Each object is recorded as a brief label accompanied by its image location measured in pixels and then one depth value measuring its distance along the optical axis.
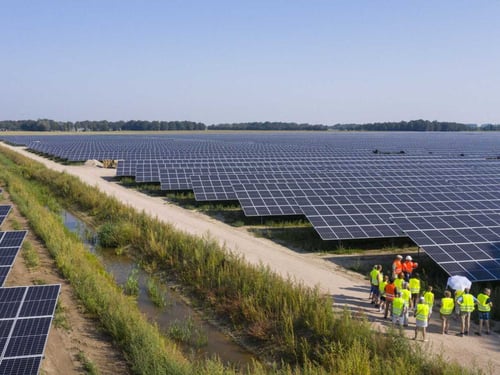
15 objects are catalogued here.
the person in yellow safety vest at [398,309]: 11.26
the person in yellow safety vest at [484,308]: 11.30
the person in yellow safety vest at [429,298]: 11.43
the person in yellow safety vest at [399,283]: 12.05
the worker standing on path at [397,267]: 13.72
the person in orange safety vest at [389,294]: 12.12
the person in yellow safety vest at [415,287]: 12.73
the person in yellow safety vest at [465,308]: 11.23
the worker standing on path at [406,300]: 11.36
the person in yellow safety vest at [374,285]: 12.91
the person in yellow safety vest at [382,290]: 12.52
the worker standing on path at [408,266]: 13.99
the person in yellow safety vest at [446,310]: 11.05
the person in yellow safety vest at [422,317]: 10.67
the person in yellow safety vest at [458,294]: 11.82
